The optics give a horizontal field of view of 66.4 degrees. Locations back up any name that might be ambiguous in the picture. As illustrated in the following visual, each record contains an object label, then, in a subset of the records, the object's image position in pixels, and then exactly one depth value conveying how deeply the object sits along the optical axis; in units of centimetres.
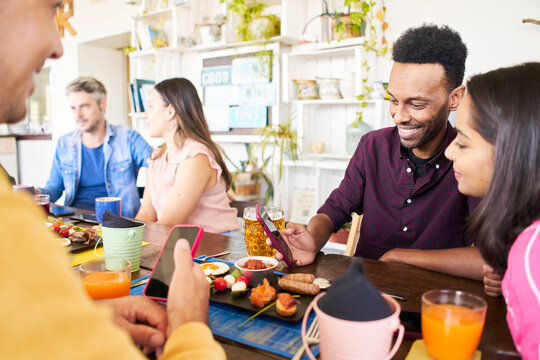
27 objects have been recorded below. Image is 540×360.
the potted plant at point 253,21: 361
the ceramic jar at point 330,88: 323
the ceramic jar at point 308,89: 333
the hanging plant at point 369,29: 306
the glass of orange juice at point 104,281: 101
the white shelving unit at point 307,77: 324
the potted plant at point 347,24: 308
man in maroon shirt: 171
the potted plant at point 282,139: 349
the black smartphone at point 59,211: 228
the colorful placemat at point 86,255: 143
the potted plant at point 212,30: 395
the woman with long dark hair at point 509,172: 82
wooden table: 84
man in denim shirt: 315
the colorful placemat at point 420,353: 81
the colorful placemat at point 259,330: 84
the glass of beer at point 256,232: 145
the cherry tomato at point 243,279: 112
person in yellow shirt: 41
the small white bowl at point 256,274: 115
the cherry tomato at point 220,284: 109
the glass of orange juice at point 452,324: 77
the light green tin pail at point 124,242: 132
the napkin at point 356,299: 66
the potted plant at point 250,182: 362
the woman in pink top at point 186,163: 223
